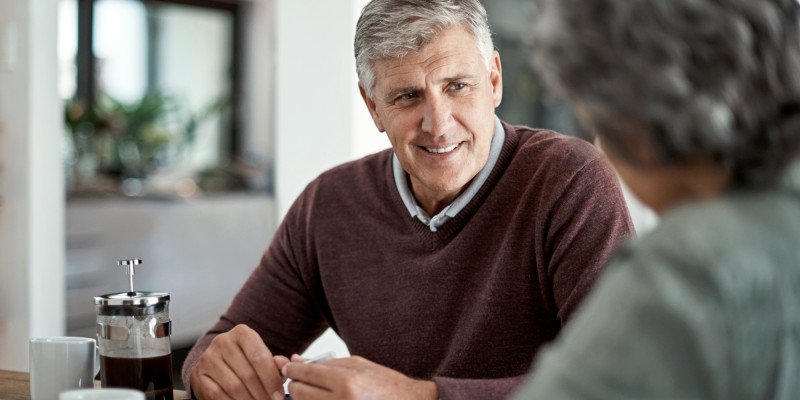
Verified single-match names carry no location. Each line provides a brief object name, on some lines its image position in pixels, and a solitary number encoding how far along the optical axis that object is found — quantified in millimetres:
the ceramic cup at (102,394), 1076
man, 1513
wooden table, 1497
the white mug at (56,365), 1354
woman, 669
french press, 1356
